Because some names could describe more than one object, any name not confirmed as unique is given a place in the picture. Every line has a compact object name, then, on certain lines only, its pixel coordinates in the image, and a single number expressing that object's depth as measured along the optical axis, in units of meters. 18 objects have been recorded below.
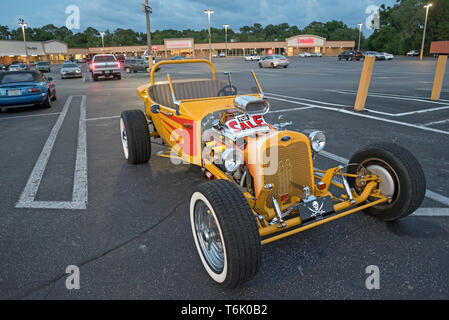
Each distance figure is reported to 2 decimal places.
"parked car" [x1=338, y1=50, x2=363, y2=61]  51.62
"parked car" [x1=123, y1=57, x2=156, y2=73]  34.69
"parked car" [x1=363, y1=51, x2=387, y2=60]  48.72
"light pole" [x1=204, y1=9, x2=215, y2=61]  58.08
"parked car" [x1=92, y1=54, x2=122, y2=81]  24.16
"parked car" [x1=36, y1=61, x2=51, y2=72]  42.80
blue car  10.91
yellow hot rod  2.43
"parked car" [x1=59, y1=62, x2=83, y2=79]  27.58
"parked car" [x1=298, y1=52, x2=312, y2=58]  80.88
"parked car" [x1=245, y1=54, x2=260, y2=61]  64.19
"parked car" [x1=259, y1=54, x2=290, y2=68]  34.97
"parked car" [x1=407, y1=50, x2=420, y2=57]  63.91
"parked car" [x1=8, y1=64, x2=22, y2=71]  34.40
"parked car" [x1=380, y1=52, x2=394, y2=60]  48.58
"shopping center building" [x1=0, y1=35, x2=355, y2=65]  99.12
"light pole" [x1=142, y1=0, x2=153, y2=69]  22.40
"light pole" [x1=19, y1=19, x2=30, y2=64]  60.04
